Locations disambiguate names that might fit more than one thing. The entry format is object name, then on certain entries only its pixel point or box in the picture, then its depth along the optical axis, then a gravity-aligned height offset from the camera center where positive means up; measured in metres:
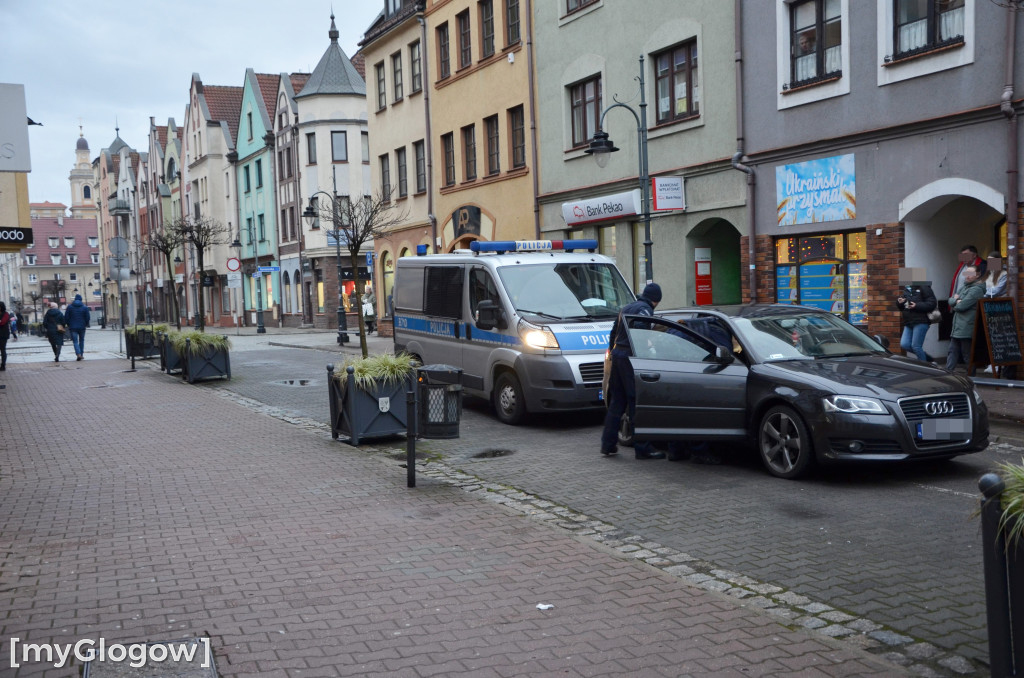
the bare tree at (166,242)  36.09 +2.10
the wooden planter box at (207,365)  19.08 -1.39
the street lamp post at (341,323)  30.80 -1.08
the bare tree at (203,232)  35.27 +2.90
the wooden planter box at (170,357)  20.89 -1.33
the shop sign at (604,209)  21.30 +1.69
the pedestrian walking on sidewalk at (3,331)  25.06 -0.78
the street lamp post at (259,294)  45.53 -0.04
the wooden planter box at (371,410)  10.72 -1.35
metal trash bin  8.81 -1.12
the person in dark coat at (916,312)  13.70 -0.58
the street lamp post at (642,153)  16.23 +2.18
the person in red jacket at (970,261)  13.73 +0.12
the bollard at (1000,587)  3.69 -1.24
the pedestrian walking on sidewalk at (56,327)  28.34 -0.82
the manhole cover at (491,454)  10.21 -1.80
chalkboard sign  13.02 -0.85
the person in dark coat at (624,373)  9.54 -0.91
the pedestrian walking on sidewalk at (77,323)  28.22 -0.71
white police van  11.75 -0.45
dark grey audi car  7.80 -1.00
